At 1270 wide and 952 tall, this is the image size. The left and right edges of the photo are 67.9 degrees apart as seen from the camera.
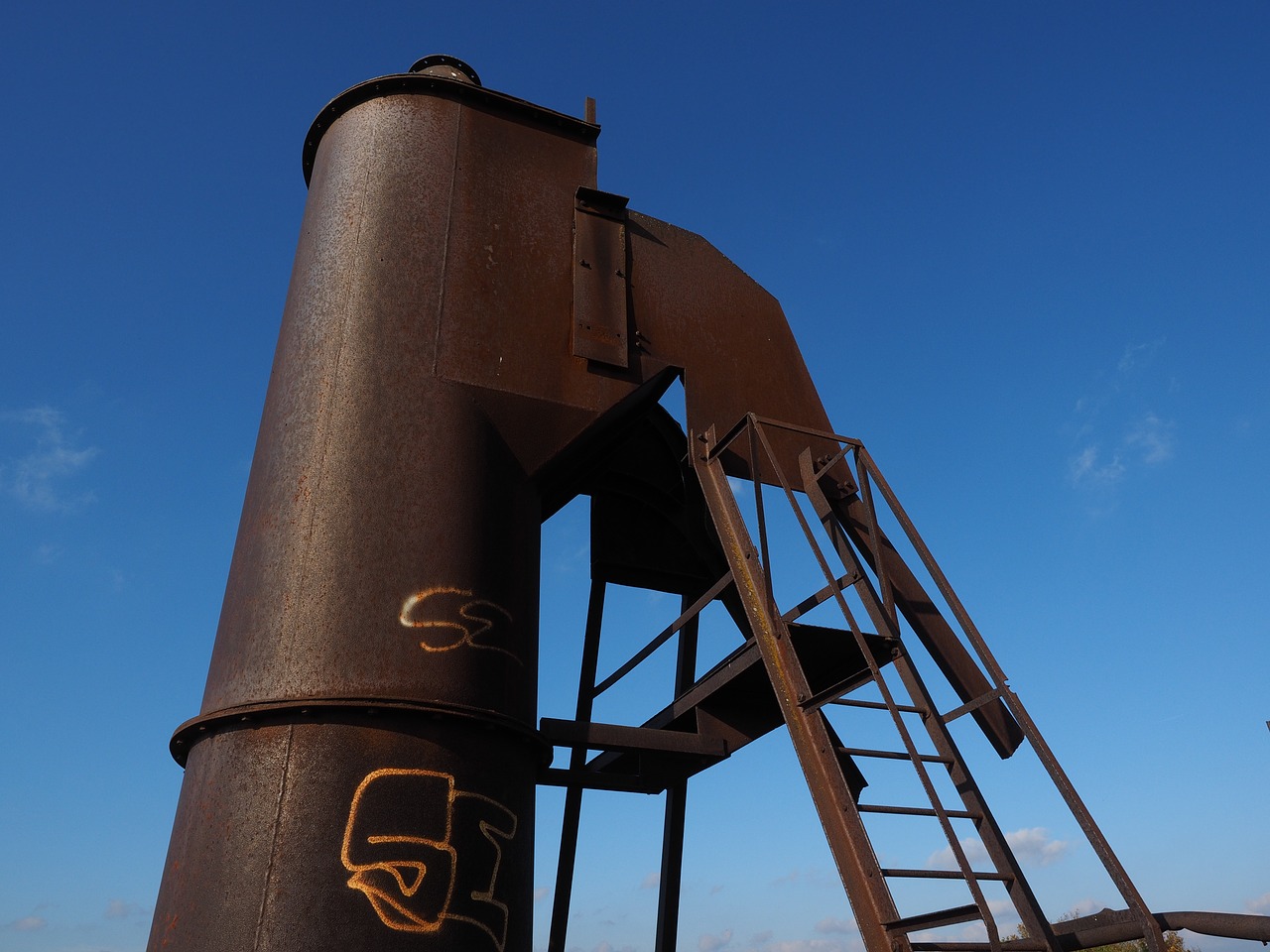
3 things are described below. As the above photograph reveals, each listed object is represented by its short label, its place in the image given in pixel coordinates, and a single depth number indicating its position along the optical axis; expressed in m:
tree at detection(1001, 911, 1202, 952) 42.33
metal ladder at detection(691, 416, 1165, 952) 4.89
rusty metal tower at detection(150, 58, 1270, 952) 4.97
